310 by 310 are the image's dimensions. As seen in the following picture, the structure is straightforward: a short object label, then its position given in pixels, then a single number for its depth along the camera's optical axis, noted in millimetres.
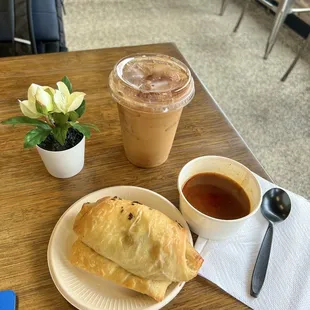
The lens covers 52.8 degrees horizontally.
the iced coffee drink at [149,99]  494
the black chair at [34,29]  1063
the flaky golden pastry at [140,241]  412
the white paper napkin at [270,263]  449
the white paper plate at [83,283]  409
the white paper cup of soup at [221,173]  457
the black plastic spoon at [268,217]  461
